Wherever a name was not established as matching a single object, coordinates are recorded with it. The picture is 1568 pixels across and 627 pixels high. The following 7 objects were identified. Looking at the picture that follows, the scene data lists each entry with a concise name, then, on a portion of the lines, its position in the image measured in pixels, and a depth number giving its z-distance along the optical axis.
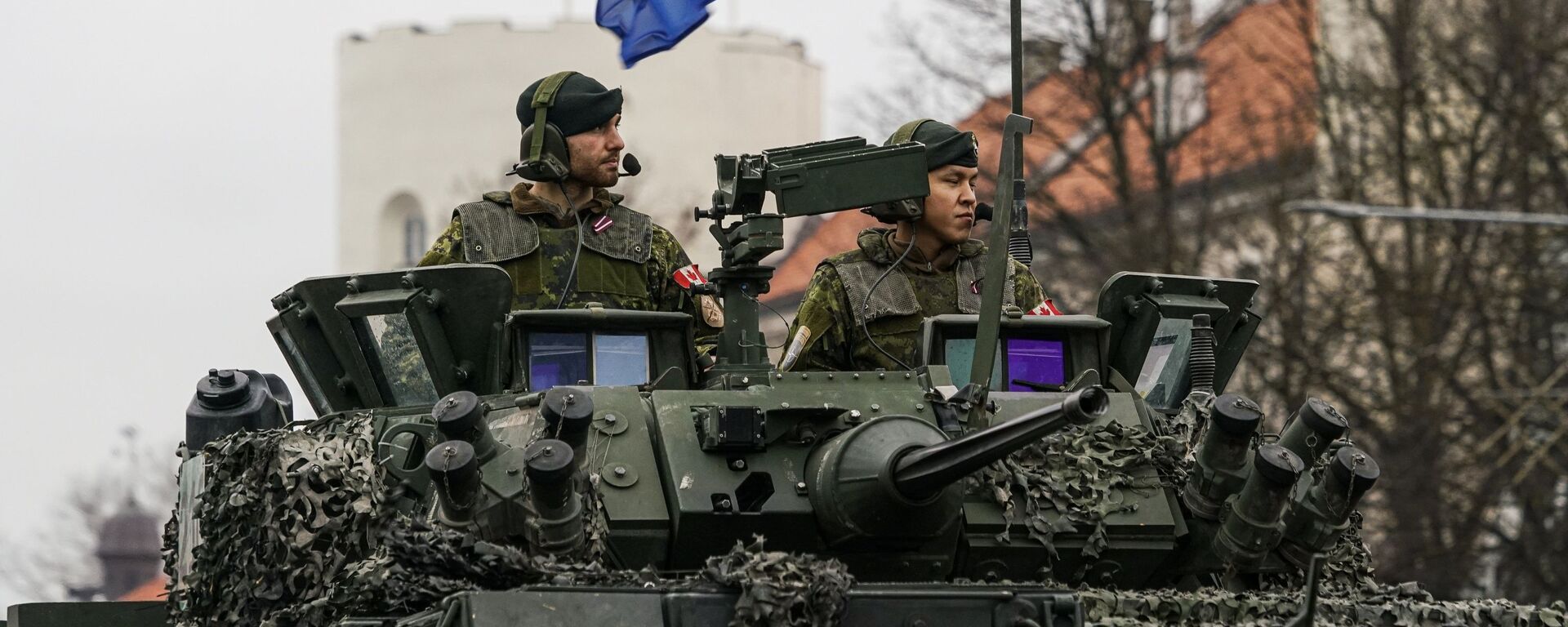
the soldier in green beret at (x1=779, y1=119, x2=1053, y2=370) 14.43
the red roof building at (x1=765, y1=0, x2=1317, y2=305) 41.09
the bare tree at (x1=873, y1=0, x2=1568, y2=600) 36.81
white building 52.81
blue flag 16.69
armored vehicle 10.93
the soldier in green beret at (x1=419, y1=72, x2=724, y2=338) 14.50
